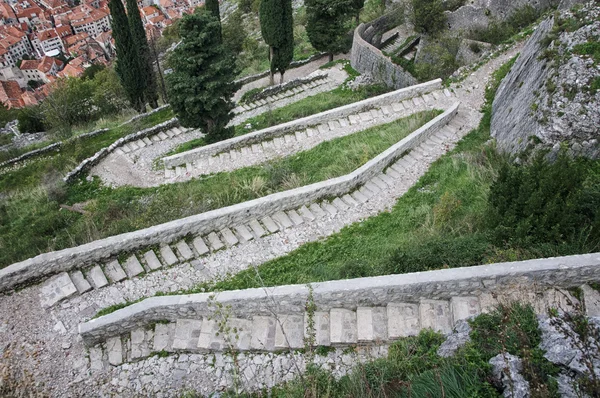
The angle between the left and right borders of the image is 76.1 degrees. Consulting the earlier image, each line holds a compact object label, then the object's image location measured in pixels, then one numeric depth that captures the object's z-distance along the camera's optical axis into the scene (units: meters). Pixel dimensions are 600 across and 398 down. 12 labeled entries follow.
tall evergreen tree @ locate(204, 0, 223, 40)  19.75
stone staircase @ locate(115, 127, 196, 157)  14.53
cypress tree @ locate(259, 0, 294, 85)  18.53
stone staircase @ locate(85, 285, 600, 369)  6.01
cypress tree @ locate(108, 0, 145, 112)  18.19
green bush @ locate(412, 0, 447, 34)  18.47
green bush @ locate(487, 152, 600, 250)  6.46
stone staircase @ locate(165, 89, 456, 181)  12.53
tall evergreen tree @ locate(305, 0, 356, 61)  19.69
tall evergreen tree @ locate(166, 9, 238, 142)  11.83
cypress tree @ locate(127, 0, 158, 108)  19.42
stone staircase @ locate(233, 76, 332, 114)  18.32
